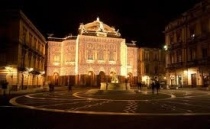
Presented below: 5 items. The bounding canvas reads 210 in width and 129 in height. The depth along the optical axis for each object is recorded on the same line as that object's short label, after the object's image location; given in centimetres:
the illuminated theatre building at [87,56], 4356
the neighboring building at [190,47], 3081
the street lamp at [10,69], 2733
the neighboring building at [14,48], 2743
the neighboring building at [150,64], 5233
